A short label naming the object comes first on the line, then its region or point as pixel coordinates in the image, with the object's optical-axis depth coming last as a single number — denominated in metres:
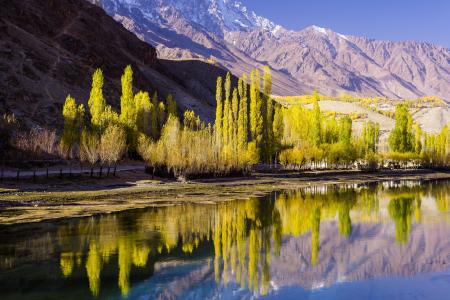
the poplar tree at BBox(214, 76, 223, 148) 78.18
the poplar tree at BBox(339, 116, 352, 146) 110.38
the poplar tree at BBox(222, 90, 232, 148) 78.63
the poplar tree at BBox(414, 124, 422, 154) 123.62
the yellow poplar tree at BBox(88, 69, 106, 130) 78.38
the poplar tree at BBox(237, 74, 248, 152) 78.75
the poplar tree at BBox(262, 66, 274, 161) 84.81
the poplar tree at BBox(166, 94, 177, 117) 111.75
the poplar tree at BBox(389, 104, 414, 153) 116.50
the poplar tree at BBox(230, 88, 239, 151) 78.34
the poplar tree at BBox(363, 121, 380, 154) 124.49
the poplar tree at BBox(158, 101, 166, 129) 102.50
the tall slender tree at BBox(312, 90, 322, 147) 103.50
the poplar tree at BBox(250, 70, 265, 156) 83.19
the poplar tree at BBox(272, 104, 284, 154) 88.46
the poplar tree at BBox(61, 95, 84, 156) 70.02
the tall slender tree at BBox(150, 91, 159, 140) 95.39
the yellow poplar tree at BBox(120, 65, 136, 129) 86.75
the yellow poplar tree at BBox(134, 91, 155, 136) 91.12
